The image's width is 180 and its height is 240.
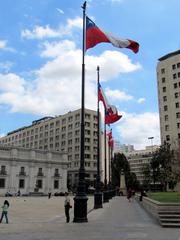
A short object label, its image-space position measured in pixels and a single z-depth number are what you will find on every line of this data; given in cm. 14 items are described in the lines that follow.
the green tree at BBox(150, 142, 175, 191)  7374
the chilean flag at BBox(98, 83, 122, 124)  2900
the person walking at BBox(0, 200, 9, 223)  1854
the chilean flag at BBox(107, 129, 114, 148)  4355
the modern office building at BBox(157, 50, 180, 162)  8294
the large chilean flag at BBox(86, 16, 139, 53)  1766
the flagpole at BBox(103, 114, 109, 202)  4012
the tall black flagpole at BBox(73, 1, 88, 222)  1667
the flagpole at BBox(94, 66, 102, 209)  2919
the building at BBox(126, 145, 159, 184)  17175
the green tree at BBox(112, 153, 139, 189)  9975
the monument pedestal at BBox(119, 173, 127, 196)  7594
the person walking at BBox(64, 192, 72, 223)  1738
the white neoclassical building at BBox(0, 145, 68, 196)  9144
